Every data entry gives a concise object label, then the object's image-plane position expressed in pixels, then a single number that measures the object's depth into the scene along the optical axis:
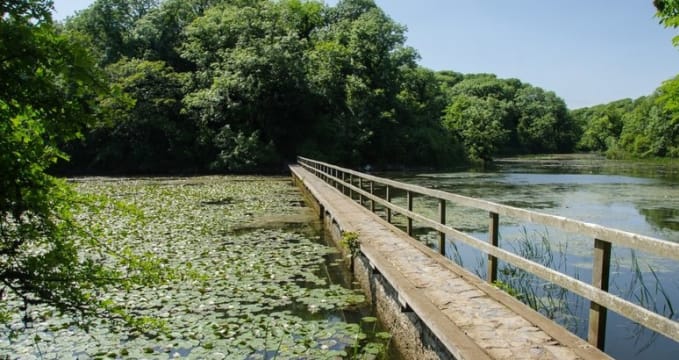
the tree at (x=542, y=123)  102.33
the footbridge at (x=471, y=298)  3.77
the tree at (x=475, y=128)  62.41
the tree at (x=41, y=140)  3.00
